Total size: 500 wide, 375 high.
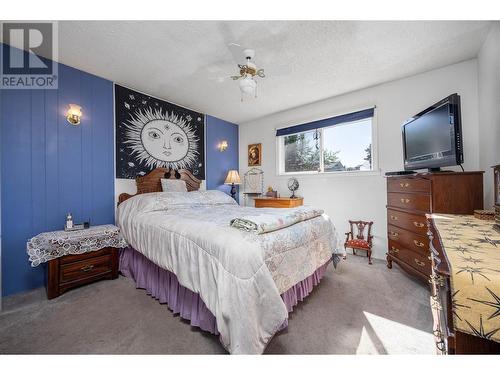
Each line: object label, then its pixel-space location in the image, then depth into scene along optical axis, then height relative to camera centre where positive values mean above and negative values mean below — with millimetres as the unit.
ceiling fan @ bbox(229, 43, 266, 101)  1891 +1147
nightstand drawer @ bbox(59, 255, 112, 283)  2037 -853
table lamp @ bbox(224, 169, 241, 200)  4207 +235
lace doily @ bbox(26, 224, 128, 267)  1897 -538
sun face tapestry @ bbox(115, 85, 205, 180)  2893 +919
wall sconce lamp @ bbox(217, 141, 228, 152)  4336 +962
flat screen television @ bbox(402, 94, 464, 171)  1789 +516
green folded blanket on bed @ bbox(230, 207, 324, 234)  1490 -271
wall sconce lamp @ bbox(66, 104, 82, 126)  2384 +943
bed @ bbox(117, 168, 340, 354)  1213 -582
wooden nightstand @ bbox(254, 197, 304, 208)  3602 -264
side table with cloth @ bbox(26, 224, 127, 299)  1919 -676
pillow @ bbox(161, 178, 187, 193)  3178 +79
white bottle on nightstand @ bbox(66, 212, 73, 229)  2252 -359
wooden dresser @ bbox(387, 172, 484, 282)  1762 -183
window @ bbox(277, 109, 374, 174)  3238 +794
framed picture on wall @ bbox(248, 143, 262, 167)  4449 +785
